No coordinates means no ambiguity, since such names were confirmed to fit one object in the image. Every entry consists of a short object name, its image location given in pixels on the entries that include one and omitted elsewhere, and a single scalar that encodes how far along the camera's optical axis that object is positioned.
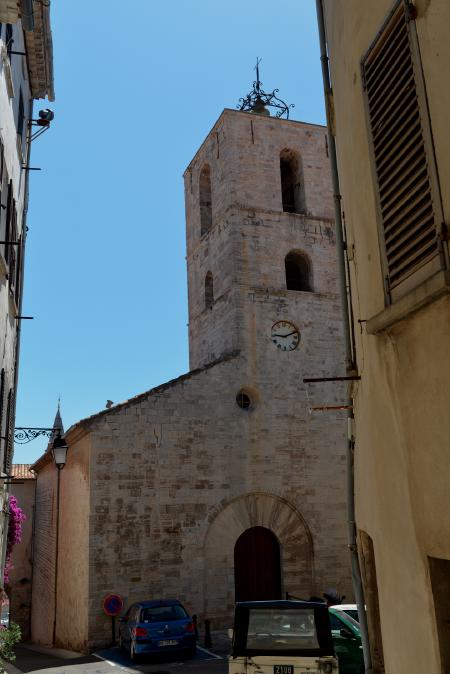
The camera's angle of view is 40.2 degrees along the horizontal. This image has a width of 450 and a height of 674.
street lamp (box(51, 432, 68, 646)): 13.48
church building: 15.40
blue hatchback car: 12.16
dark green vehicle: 9.69
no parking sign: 14.45
